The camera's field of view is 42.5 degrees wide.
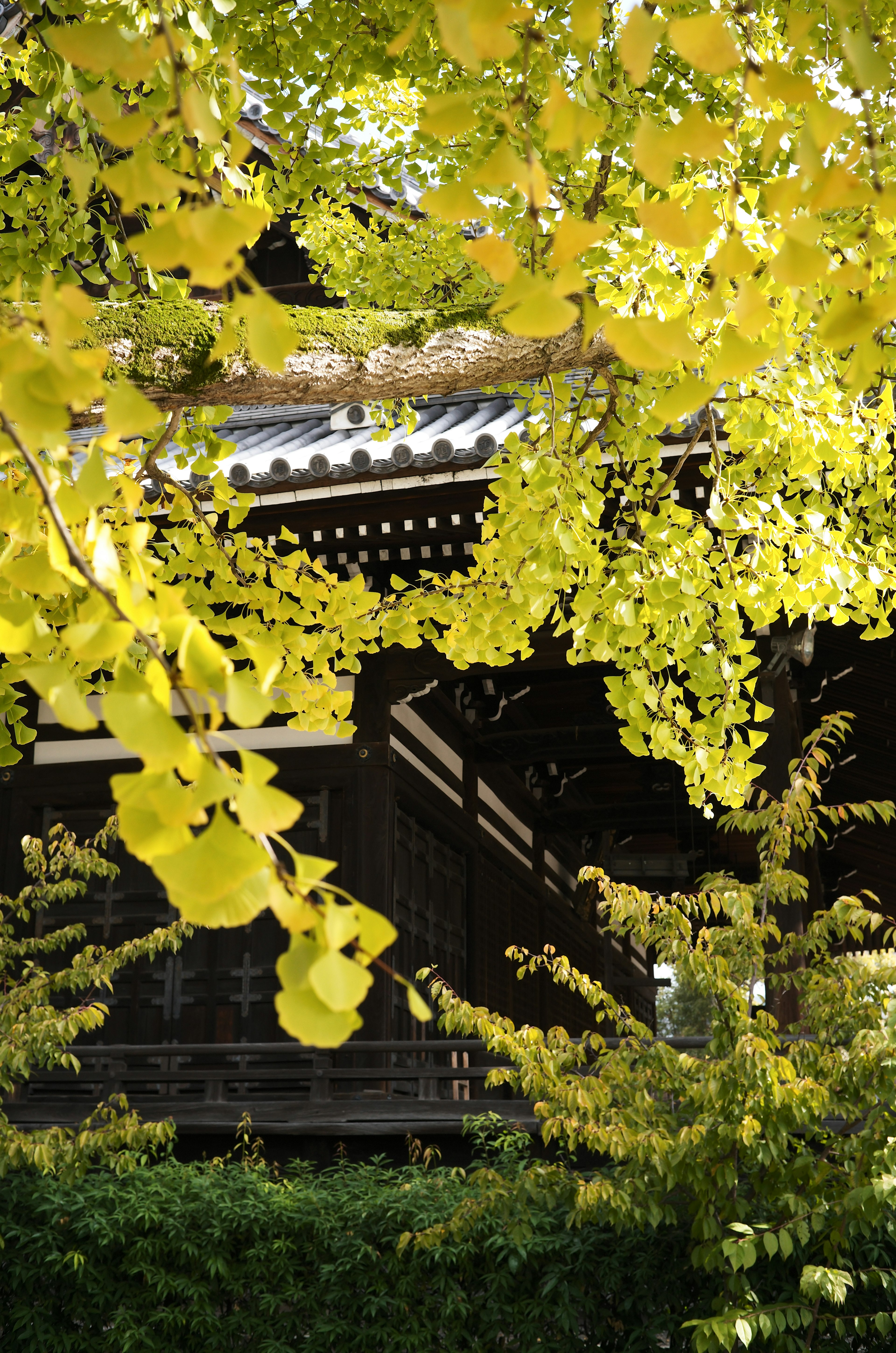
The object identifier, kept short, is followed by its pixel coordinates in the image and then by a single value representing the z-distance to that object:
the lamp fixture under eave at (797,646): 6.22
